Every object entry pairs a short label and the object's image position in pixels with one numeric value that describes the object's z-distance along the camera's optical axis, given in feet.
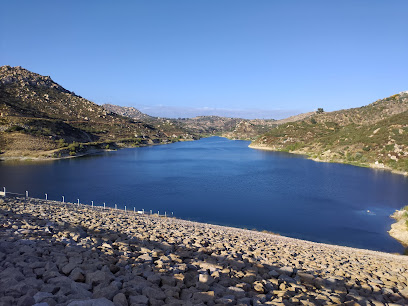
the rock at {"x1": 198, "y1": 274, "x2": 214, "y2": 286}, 20.77
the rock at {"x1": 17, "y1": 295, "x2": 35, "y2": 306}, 13.52
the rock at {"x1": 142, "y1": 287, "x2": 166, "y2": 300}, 16.88
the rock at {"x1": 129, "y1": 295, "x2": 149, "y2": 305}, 15.55
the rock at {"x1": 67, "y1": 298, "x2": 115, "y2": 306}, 13.55
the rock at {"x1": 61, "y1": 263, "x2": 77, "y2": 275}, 18.56
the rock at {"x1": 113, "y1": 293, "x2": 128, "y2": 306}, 14.92
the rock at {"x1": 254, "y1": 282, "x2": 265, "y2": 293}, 21.02
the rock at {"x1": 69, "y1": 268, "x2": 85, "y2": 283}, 17.47
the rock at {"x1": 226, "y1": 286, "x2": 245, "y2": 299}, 19.44
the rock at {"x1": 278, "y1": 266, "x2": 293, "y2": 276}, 27.84
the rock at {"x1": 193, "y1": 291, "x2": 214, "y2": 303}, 17.54
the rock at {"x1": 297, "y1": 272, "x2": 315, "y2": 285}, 25.91
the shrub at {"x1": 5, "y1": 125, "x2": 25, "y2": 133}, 282.21
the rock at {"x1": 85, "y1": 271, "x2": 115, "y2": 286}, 17.37
